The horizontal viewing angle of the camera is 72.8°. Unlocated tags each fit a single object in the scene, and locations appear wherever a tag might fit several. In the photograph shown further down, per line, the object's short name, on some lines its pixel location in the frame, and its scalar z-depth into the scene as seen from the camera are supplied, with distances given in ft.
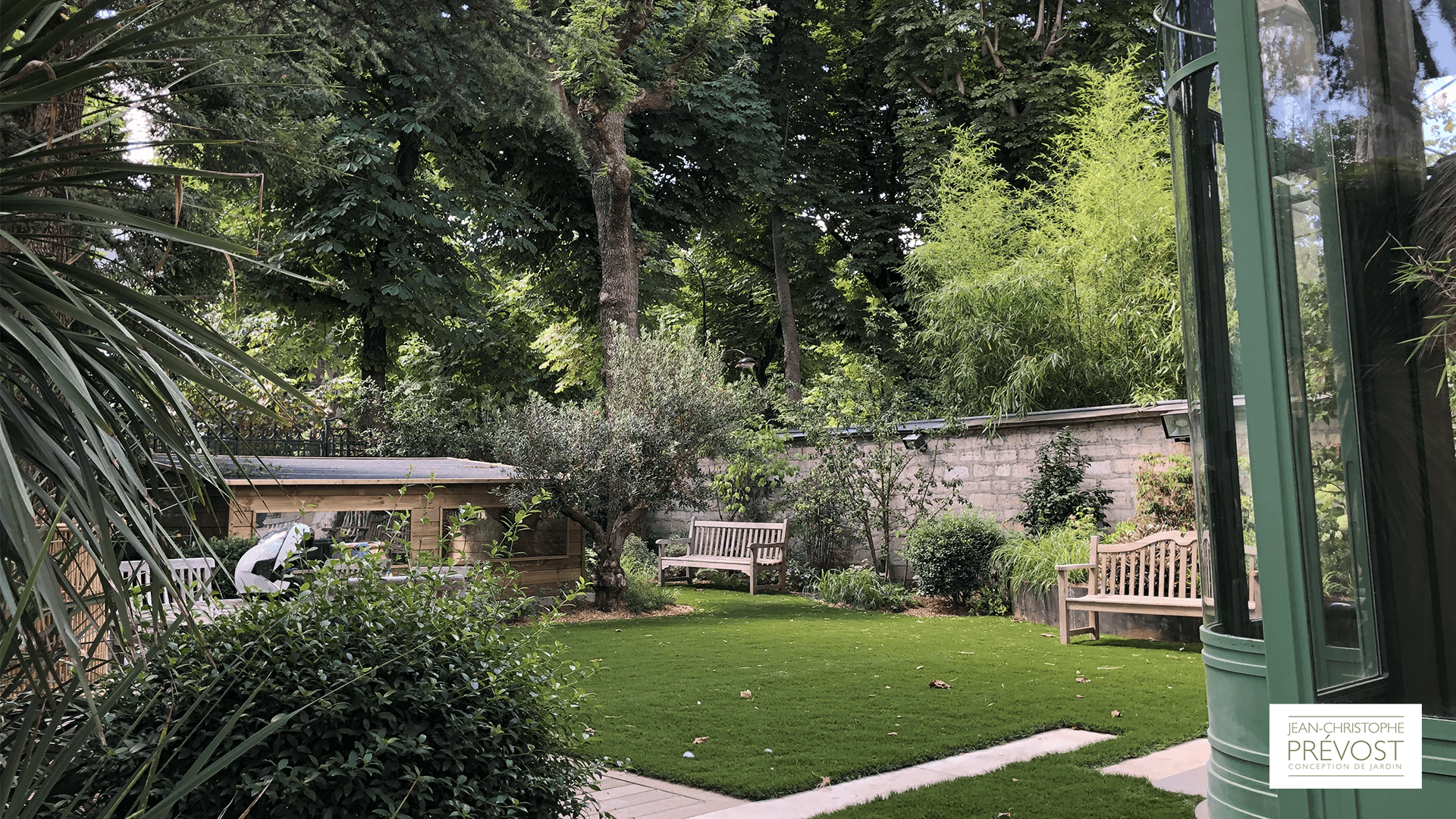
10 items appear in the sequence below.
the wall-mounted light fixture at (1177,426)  25.67
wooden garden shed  33.94
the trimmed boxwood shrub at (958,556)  37.40
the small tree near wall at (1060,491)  36.01
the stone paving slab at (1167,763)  15.43
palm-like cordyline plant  4.99
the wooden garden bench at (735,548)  45.80
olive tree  36.50
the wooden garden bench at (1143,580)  26.92
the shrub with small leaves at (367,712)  8.56
